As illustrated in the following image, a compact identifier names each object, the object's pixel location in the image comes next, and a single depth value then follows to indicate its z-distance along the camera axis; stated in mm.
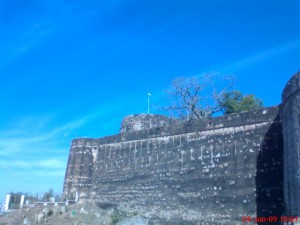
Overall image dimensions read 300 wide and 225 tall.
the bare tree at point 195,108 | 20828
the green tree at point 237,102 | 19688
